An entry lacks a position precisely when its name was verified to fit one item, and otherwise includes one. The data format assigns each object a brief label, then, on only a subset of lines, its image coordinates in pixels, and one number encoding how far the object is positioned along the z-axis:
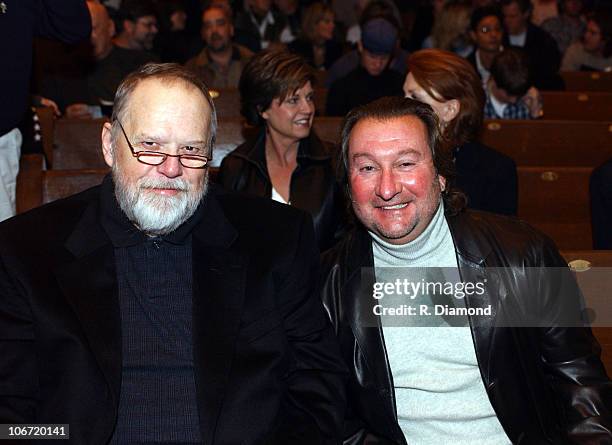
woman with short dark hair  3.94
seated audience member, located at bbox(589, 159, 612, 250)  3.65
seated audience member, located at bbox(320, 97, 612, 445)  2.56
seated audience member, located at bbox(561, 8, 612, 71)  8.45
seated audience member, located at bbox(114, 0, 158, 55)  7.01
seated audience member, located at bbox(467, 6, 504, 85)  7.11
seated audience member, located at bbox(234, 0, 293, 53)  8.84
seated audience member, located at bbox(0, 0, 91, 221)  3.53
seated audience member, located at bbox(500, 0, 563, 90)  7.88
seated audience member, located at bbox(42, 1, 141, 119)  5.98
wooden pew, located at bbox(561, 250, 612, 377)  2.87
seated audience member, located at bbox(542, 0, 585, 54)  9.52
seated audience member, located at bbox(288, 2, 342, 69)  8.35
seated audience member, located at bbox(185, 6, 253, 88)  6.90
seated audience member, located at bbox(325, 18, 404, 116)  6.14
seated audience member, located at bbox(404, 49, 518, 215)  3.79
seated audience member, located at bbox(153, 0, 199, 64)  8.05
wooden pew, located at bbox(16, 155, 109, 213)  3.62
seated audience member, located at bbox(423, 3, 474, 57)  7.71
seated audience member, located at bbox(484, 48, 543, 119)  5.62
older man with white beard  2.37
